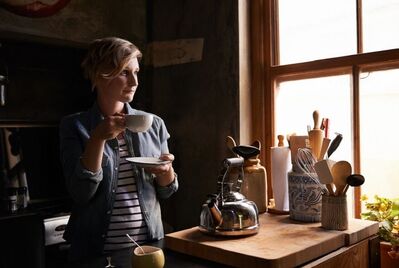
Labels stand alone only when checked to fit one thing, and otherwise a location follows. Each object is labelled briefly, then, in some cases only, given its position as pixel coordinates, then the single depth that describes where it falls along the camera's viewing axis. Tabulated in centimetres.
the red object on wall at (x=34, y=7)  220
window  175
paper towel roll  167
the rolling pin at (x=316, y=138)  148
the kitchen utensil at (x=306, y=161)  150
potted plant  134
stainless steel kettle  124
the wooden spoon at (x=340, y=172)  135
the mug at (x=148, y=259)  96
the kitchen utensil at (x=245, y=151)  149
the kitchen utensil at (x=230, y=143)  172
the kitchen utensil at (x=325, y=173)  136
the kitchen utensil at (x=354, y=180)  131
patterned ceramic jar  148
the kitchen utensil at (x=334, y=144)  145
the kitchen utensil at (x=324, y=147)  146
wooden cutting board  108
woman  141
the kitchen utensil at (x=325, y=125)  155
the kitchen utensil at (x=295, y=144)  156
